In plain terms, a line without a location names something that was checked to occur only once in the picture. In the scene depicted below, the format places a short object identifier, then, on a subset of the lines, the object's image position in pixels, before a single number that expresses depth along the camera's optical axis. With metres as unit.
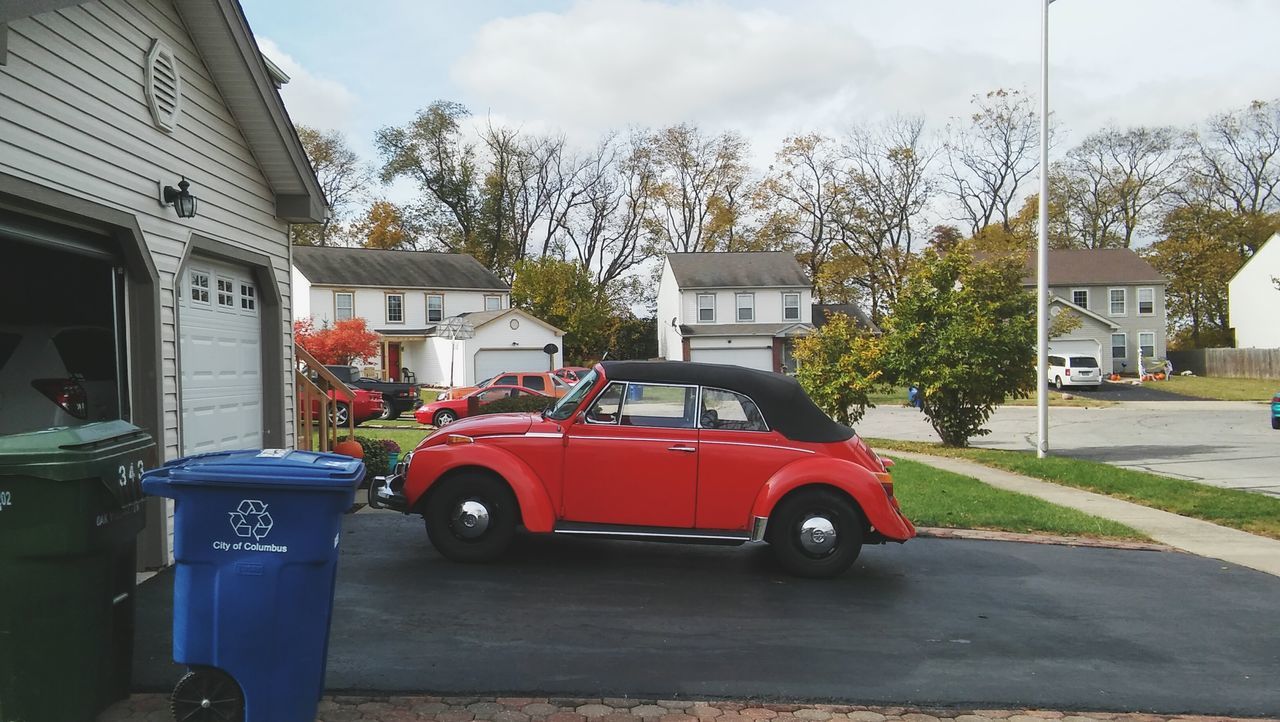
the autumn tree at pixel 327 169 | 55.91
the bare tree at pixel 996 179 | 55.12
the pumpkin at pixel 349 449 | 10.23
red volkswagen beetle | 6.94
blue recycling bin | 3.91
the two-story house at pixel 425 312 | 41.19
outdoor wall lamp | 7.07
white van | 41.00
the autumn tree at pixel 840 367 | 18.52
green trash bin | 3.80
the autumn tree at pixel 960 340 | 17.95
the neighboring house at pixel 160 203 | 5.66
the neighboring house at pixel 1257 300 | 51.28
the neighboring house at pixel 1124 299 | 52.19
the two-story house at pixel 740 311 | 47.66
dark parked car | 25.23
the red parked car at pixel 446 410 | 22.45
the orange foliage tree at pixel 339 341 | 33.97
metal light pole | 16.25
